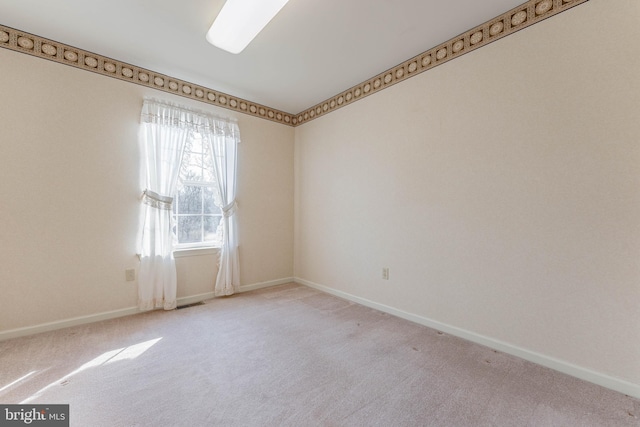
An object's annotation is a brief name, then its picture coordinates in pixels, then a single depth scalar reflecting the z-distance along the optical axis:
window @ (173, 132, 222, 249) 3.22
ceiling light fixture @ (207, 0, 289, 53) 1.75
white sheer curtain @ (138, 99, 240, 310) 2.86
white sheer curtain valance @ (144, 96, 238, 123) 2.91
